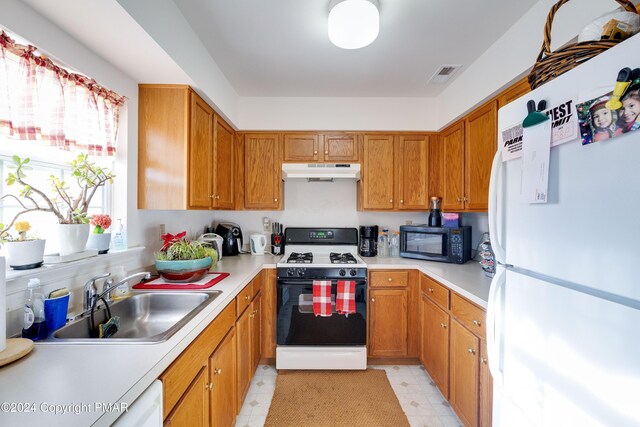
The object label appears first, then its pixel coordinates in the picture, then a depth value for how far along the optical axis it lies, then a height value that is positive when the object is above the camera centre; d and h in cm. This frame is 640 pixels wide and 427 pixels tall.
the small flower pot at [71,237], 122 -12
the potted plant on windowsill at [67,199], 111 +6
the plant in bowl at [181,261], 156 -29
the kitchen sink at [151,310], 132 -53
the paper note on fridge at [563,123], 72 +27
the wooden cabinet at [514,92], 158 +78
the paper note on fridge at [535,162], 80 +17
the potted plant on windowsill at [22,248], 103 -15
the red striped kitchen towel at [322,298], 219 -71
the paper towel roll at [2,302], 77 -27
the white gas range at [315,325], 222 -95
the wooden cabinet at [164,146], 171 +44
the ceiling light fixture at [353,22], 136 +104
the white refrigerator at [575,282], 60 -19
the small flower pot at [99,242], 140 -16
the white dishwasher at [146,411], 66 -53
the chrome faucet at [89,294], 121 -38
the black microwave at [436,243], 228 -27
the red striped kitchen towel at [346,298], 220 -71
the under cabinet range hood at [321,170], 247 +42
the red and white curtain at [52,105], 104 +51
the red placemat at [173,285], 153 -43
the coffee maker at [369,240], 269 -27
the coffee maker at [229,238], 267 -26
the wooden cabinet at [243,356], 168 -99
